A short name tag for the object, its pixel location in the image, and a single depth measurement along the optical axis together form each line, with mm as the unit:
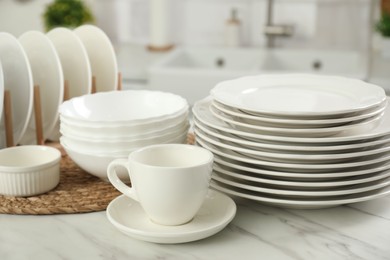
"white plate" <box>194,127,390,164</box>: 903
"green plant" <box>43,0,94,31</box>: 2469
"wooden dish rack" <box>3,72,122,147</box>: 1106
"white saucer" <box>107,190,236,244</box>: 862
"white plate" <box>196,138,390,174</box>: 911
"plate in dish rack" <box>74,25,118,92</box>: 1265
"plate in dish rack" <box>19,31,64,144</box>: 1186
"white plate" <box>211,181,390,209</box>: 924
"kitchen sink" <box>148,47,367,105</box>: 2396
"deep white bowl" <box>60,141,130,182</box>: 978
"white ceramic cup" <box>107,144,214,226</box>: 850
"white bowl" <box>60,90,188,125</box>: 1088
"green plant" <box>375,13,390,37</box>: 2327
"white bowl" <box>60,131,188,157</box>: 976
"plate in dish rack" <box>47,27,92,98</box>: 1224
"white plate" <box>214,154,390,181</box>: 916
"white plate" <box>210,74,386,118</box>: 978
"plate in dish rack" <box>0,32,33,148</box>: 1121
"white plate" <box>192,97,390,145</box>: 902
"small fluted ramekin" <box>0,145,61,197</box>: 963
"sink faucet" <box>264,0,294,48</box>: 2444
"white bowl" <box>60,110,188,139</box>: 968
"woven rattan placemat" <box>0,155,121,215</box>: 945
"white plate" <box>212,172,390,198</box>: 916
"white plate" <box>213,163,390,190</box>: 913
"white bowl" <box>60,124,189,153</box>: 975
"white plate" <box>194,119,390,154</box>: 904
